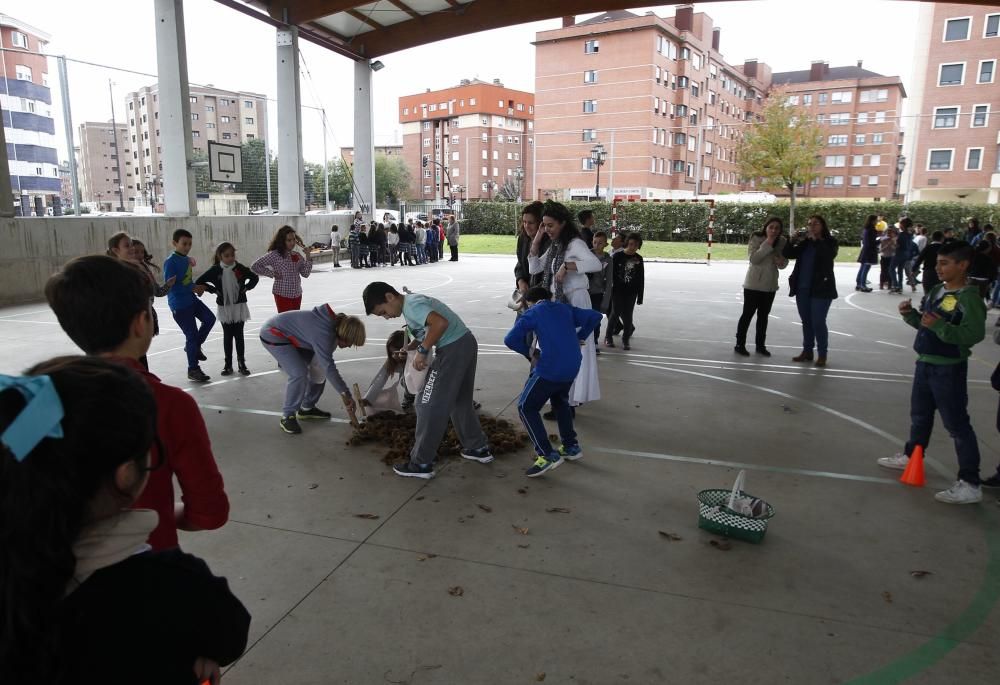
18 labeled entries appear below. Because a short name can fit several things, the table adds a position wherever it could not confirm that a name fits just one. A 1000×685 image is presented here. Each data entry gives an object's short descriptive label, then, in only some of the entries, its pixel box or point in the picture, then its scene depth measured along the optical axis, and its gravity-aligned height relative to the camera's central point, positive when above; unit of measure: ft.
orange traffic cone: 15.46 -5.69
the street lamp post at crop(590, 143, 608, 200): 126.37 +15.17
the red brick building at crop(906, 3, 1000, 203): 150.20 +30.33
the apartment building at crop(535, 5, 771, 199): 195.42 +39.89
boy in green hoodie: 13.80 -2.47
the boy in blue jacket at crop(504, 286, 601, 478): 15.42 -3.07
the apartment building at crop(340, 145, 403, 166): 373.85 +48.30
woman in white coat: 19.95 -1.25
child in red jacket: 6.13 -1.22
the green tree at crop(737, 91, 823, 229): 130.93 +17.41
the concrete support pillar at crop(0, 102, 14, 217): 41.86 +2.09
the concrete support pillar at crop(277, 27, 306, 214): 70.49 +11.09
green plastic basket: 12.55 -5.68
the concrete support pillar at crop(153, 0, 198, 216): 54.75 +9.95
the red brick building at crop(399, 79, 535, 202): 319.47 +45.24
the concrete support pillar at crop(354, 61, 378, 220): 84.38 +11.25
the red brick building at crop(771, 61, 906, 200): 252.01 +43.22
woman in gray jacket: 29.07 -1.68
